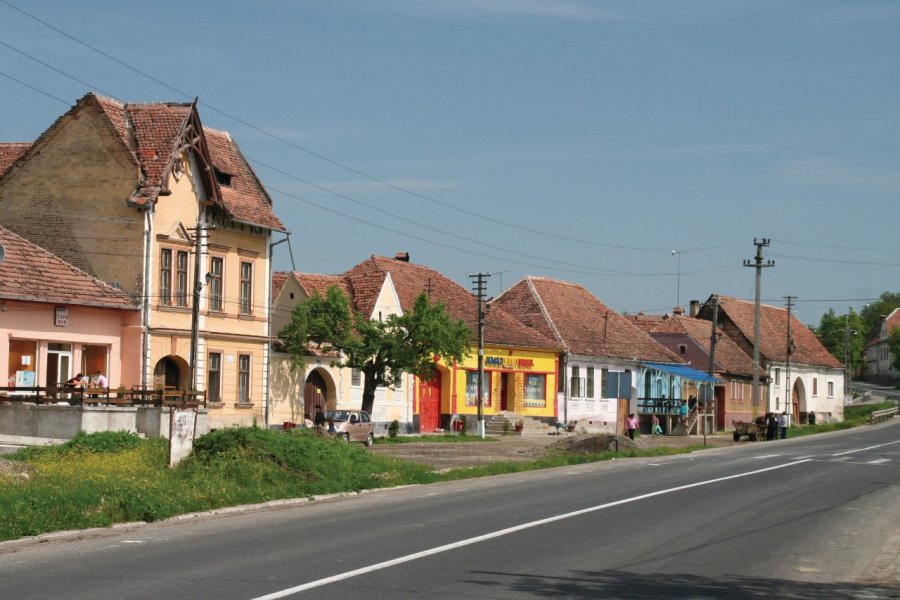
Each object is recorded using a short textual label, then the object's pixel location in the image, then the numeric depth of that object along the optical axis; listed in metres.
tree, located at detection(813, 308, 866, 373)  157.00
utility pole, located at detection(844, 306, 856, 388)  126.11
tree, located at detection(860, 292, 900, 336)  179.46
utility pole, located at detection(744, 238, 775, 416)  73.25
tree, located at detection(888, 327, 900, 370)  142.88
